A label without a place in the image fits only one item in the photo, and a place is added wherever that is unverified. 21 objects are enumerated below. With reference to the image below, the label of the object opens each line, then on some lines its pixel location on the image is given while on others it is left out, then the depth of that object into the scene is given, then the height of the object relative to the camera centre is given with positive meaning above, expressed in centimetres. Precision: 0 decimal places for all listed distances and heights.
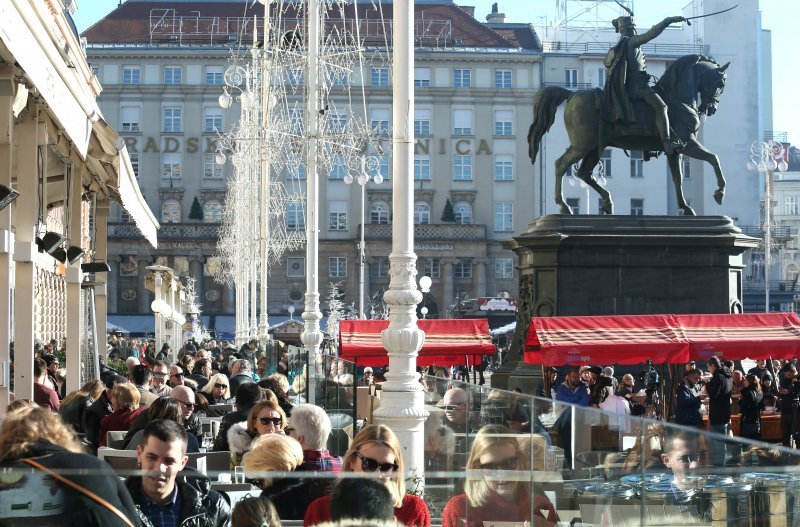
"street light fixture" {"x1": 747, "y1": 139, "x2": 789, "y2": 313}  5975 +336
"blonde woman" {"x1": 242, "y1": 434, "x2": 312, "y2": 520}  709 -99
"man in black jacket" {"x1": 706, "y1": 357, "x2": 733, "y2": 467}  2086 -212
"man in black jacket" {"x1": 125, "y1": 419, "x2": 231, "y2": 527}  559 -91
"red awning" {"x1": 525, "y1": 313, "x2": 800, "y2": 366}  2212 -140
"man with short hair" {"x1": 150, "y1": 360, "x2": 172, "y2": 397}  1781 -162
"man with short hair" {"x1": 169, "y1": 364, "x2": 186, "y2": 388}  1719 -150
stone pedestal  2778 -33
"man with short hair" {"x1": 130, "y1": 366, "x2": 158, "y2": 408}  1510 -131
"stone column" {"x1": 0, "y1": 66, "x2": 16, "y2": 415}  1220 -28
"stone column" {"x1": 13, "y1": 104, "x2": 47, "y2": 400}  1320 +2
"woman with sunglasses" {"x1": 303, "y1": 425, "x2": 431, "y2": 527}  654 -92
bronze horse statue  2923 +257
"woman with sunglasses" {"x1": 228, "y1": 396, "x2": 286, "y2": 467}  1012 -122
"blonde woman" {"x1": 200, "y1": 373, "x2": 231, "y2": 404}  1728 -164
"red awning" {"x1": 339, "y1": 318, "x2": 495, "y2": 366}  2786 -177
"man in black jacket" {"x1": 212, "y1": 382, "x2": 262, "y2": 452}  1190 -130
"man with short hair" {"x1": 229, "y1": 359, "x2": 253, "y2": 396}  1981 -175
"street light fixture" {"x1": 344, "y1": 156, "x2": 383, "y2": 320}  3603 +208
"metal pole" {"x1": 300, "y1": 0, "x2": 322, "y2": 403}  2367 +99
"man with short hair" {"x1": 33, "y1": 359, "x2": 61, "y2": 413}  1501 -146
